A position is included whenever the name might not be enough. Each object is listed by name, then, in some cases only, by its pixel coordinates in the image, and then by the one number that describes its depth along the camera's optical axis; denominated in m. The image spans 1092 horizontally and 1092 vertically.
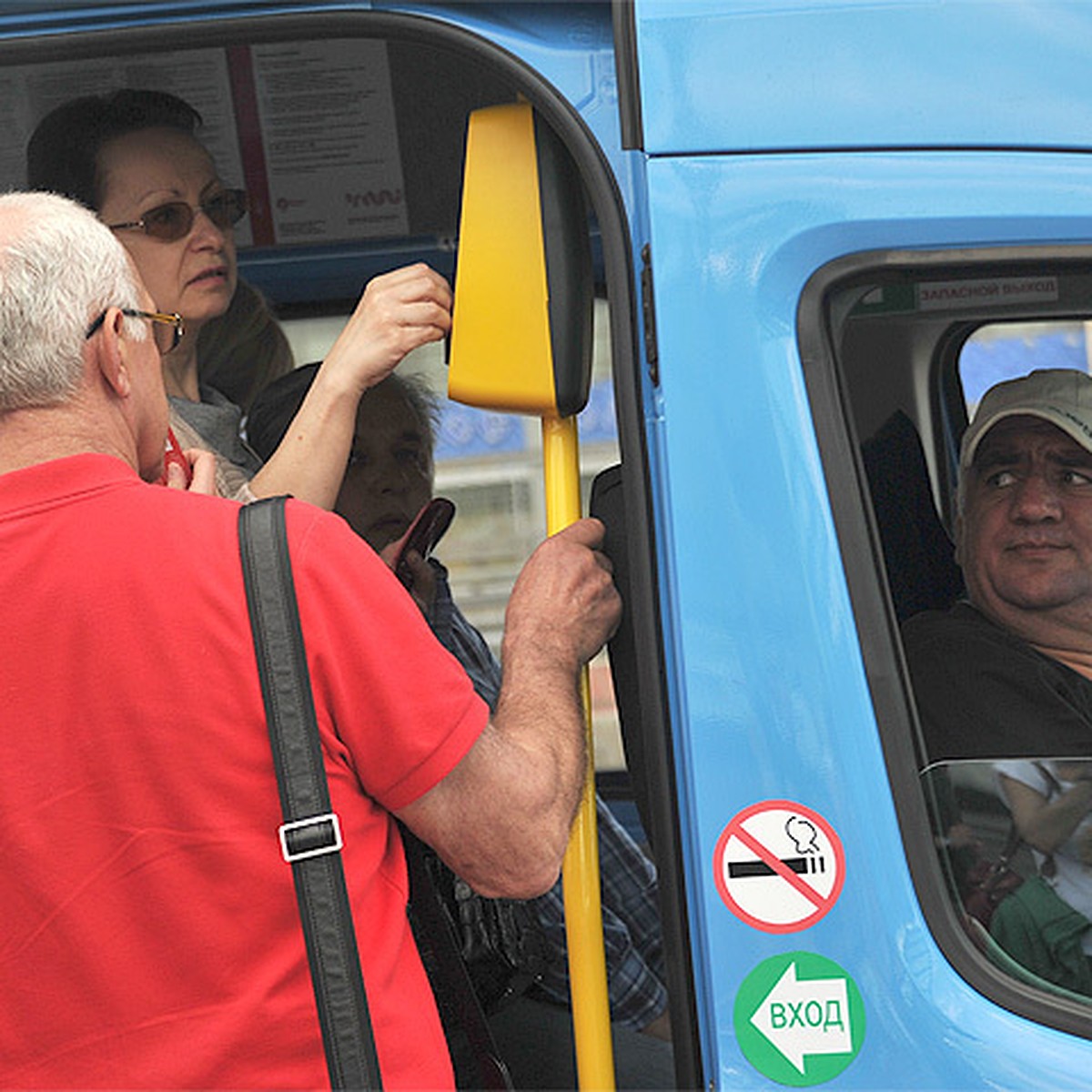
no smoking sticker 2.51
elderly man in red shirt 2.47
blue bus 2.52
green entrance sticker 2.51
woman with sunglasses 3.18
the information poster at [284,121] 3.33
